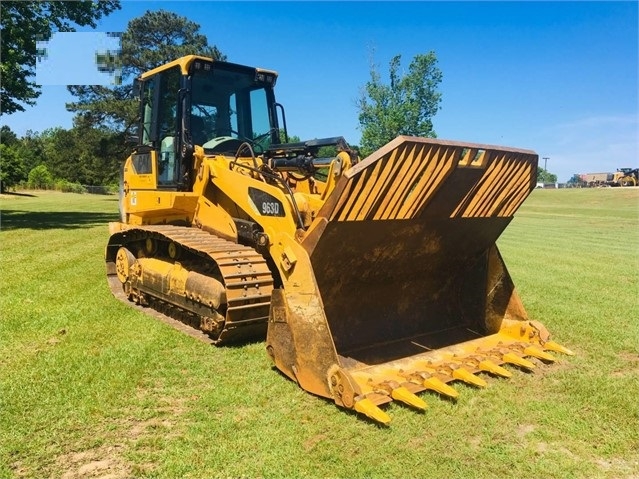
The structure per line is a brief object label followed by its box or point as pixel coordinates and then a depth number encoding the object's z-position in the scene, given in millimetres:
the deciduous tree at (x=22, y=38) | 16906
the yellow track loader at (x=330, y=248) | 4574
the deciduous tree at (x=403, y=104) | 37219
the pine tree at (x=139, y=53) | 37188
